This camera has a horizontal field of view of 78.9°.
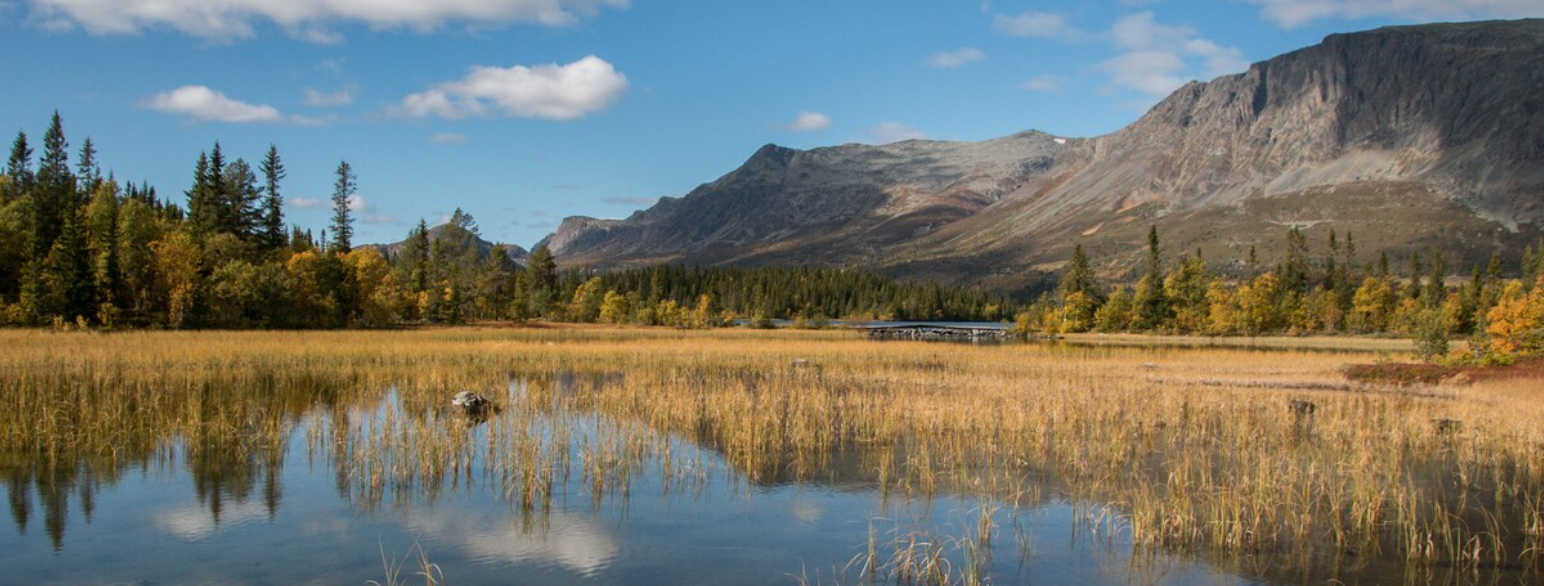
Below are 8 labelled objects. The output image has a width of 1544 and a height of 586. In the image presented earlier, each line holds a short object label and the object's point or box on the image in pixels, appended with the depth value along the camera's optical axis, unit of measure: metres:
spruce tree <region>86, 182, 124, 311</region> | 64.06
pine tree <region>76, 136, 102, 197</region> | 98.75
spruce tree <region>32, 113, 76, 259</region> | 67.81
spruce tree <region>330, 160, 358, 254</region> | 110.00
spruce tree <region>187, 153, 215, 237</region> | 80.81
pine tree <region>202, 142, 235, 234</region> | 83.00
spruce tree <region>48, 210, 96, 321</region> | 61.53
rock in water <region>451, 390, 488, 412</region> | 26.38
